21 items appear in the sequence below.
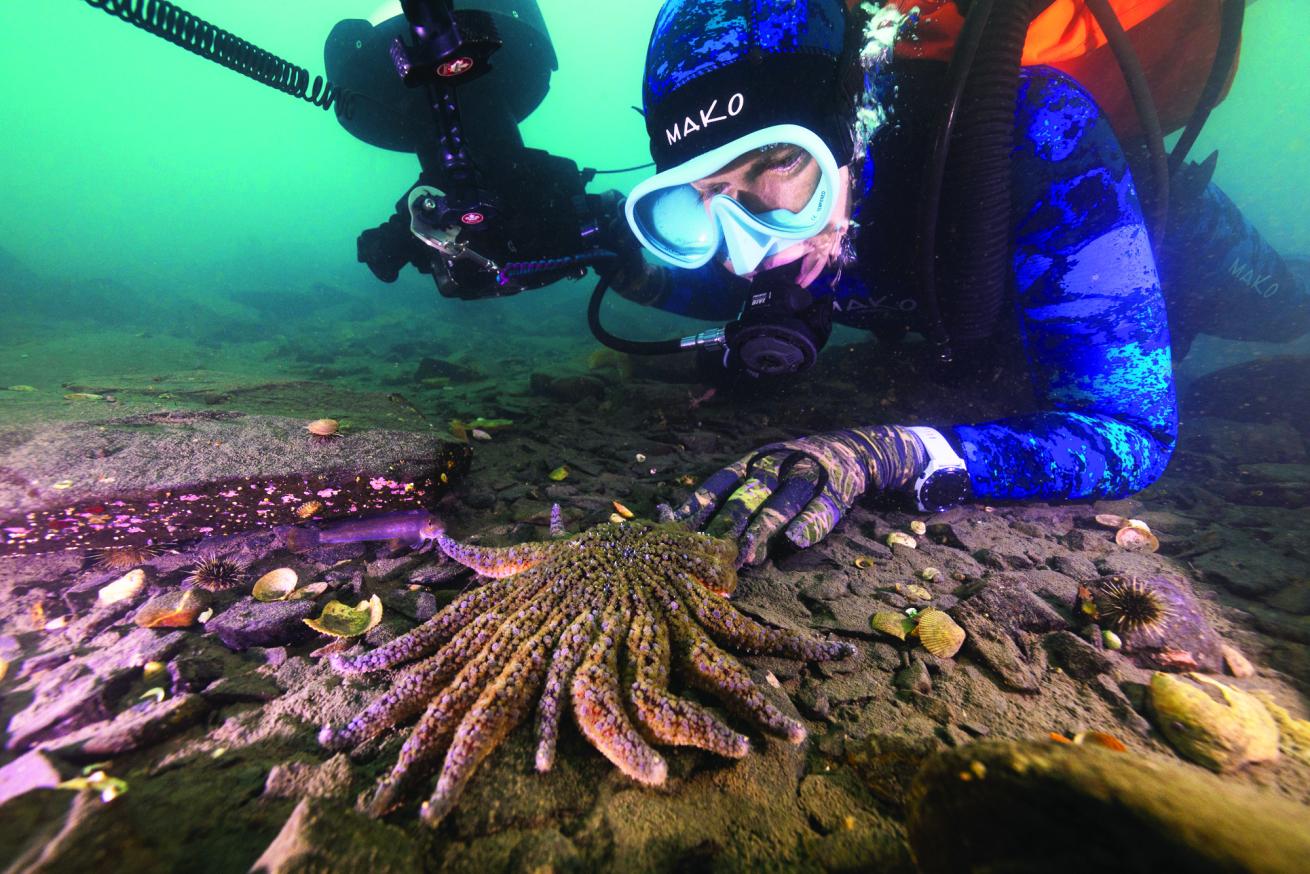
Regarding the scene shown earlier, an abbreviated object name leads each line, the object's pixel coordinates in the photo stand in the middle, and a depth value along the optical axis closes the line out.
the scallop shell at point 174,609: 0.41
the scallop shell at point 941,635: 0.40
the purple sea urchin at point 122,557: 0.44
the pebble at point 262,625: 0.40
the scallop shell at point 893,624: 0.41
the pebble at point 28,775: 0.27
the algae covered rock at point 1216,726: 0.32
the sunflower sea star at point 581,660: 0.29
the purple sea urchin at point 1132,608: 0.41
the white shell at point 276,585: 0.43
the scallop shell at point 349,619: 0.40
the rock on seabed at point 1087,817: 0.16
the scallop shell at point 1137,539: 0.50
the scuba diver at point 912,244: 0.52
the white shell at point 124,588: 0.42
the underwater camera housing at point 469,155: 0.48
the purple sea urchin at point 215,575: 0.43
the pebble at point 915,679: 0.39
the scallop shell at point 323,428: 0.50
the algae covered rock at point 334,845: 0.22
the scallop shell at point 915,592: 0.44
